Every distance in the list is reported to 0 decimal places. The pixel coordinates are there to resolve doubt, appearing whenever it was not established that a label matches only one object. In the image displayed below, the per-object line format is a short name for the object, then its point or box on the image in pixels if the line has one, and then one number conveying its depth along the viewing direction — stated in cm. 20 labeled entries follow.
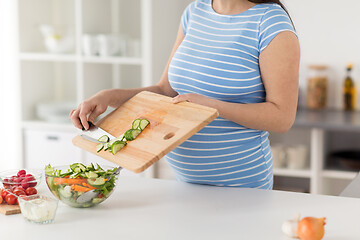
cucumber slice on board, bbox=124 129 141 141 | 172
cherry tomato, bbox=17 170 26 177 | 181
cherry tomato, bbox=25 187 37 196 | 176
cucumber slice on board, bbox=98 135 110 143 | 179
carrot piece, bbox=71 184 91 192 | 167
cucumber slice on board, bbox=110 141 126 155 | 170
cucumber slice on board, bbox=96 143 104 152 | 175
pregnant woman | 181
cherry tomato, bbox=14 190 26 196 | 174
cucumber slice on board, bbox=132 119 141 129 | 176
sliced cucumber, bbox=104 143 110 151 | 173
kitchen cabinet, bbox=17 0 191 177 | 328
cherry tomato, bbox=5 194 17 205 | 172
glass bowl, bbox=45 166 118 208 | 167
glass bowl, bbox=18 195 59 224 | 161
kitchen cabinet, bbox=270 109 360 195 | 300
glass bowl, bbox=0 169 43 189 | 176
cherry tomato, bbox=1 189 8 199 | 174
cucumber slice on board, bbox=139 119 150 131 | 174
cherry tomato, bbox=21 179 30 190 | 177
